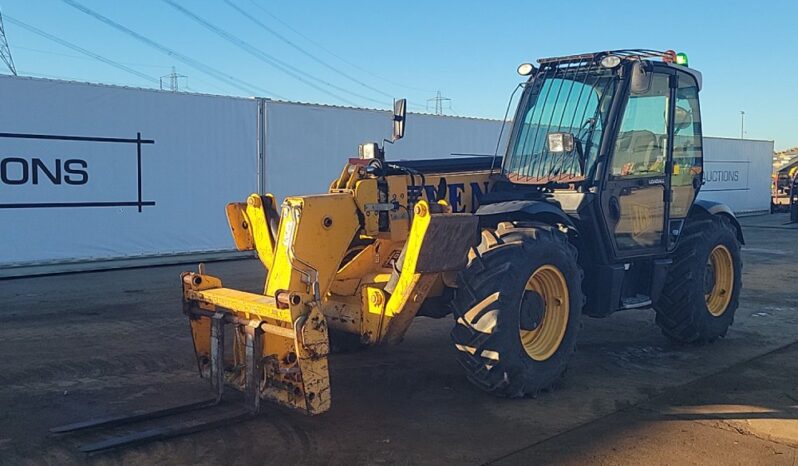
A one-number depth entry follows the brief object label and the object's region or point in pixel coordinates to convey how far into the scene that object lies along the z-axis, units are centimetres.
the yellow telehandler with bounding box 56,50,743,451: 482
